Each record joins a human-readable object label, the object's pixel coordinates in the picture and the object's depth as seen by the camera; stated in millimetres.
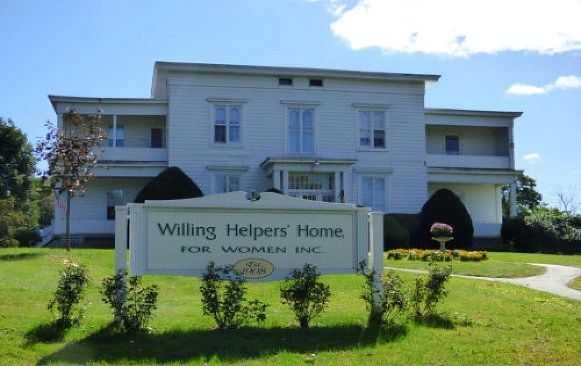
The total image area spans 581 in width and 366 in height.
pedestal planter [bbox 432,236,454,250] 22266
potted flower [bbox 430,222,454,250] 22281
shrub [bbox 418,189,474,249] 29406
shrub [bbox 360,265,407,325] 9539
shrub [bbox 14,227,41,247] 36000
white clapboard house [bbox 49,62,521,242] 30641
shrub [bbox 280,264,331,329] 9094
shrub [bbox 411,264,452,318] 10047
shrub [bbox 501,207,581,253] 31328
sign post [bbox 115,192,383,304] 9312
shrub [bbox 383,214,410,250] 28078
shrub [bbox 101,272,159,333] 8672
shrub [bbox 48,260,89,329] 8828
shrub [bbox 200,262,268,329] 8883
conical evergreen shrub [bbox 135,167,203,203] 27625
